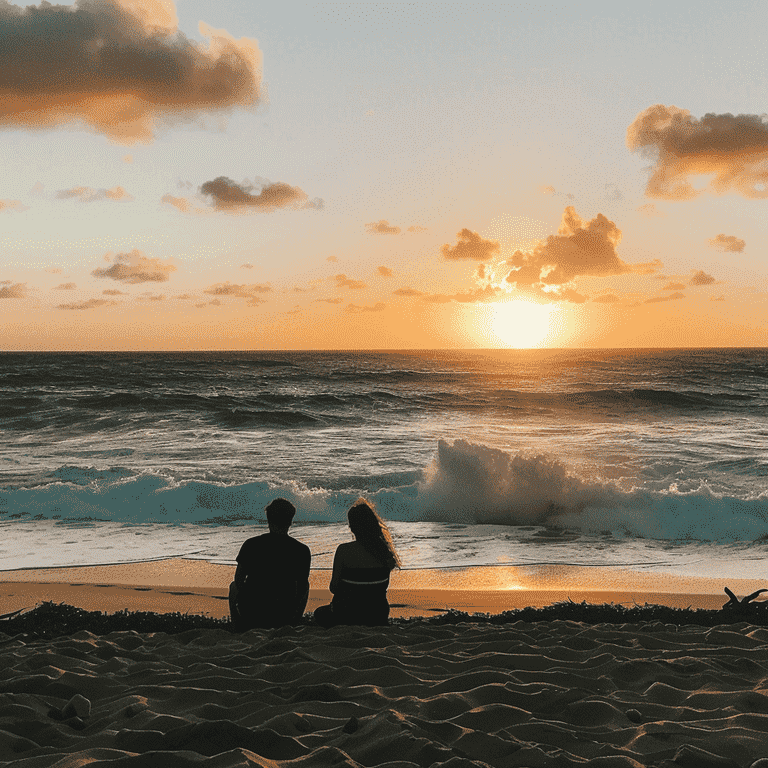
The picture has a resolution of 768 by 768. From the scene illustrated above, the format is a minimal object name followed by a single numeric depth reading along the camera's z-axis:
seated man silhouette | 4.84
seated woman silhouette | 4.91
